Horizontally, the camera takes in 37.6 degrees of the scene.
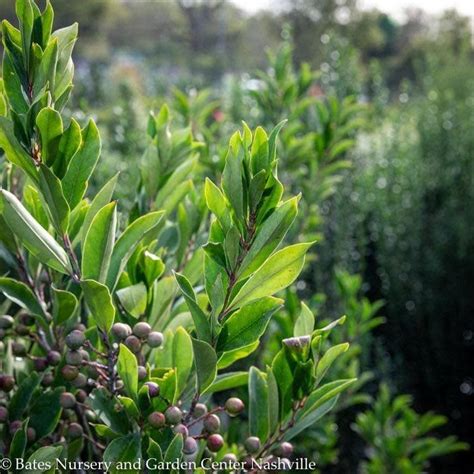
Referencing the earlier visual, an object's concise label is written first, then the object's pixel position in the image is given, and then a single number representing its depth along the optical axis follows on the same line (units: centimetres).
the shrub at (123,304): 79
